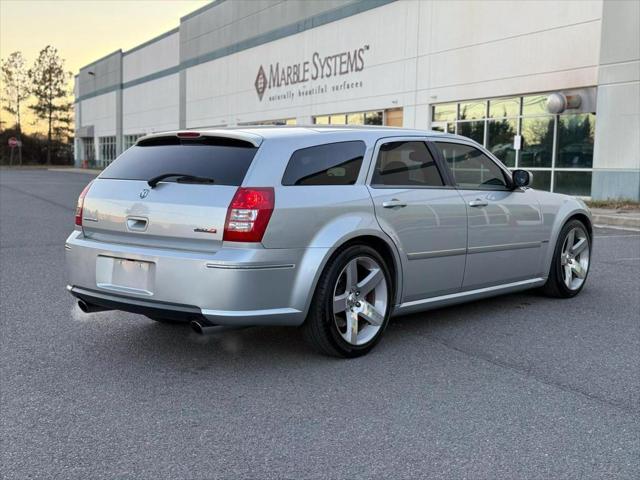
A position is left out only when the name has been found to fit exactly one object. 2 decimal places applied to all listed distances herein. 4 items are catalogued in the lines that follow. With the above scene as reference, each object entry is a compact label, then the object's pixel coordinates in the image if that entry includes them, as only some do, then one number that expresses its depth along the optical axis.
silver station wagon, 4.07
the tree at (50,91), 84.31
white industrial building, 18.33
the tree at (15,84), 82.75
